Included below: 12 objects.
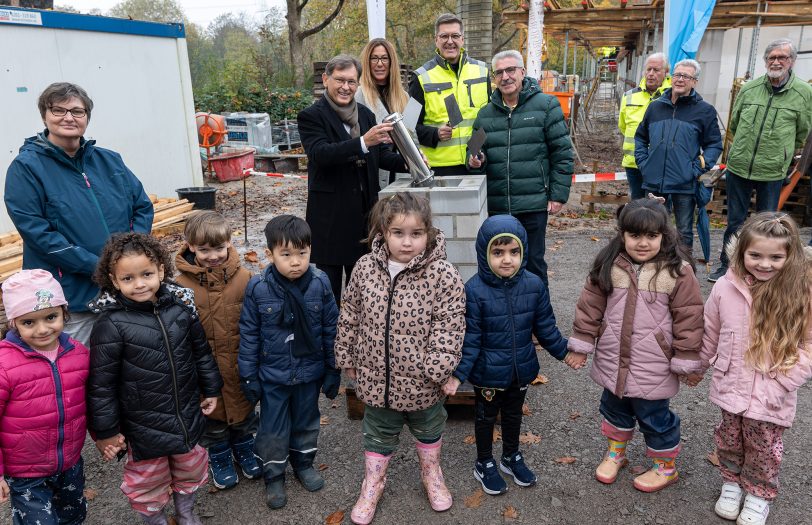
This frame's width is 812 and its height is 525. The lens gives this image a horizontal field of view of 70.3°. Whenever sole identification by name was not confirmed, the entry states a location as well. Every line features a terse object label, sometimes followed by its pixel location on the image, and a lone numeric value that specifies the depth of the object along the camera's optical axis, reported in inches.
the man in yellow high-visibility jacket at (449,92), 164.6
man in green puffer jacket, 155.9
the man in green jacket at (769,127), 199.6
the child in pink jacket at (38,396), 87.7
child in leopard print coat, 105.3
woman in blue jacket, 105.7
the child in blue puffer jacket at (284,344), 108.7
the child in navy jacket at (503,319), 108.3
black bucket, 362.6
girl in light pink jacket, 99.3
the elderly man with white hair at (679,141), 199.2
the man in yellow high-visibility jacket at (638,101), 243.0
